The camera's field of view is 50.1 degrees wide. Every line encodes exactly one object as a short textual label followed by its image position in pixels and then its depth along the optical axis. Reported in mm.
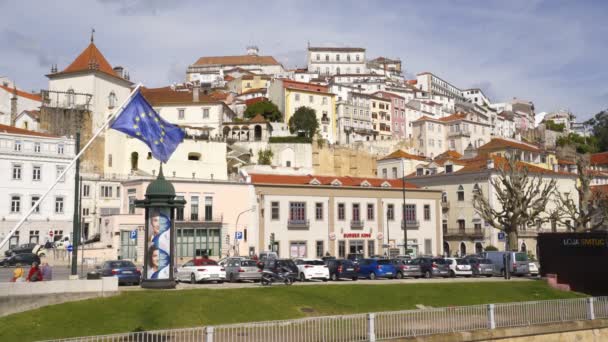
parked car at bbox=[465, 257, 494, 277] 43094
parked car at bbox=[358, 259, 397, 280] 40344
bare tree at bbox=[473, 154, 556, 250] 52438
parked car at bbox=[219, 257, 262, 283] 36312
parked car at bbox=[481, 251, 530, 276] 43406
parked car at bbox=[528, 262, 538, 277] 44459
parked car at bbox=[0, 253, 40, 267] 51238
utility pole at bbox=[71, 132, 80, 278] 26516
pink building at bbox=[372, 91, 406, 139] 144500
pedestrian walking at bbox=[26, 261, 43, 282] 26214
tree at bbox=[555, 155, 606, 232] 48656
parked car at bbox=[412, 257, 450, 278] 41938
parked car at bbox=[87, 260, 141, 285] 32312
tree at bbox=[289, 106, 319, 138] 112625
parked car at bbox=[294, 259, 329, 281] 37656
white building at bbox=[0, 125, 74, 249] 66625
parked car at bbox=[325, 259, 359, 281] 39531
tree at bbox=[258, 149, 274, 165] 97812
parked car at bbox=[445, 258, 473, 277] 42500
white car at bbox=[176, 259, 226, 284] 34531
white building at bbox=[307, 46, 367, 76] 184000
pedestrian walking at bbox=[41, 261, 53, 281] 28734
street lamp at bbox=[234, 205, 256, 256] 62219
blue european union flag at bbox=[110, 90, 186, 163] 24078
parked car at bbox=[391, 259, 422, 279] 40844
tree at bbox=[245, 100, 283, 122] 115062
